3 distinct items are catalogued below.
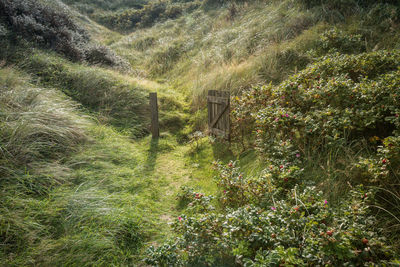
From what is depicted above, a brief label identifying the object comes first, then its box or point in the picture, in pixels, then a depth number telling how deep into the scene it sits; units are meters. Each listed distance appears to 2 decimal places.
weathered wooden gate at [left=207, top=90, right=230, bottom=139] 4.75
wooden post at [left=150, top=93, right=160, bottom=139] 5.50
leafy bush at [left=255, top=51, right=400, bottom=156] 2.67
